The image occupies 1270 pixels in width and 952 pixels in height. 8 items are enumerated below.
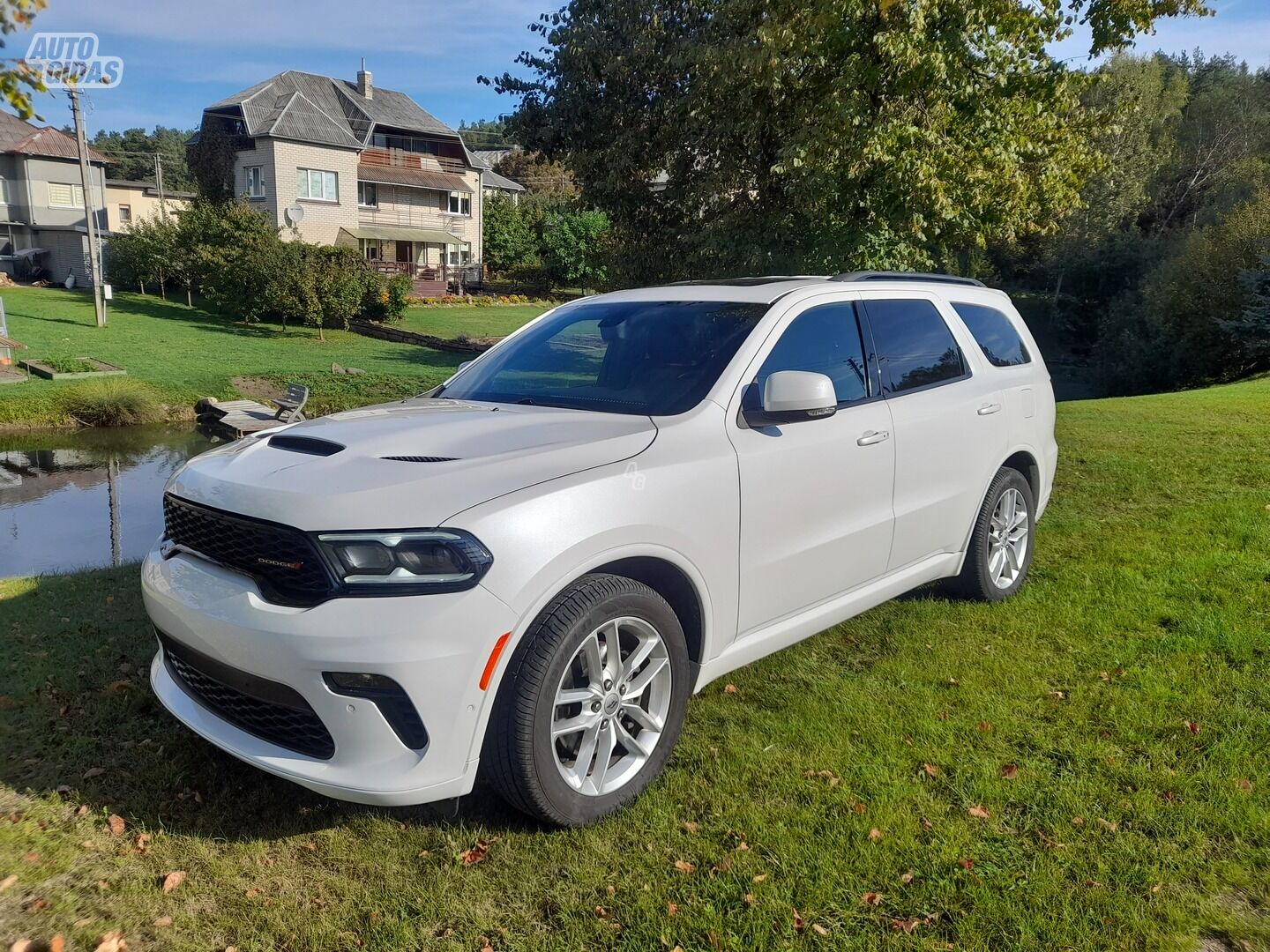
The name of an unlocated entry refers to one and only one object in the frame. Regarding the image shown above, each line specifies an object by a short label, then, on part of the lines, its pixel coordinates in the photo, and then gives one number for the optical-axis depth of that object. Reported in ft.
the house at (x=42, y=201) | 152.66
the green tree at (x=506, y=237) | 176.14
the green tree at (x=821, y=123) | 37.73
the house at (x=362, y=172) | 136.67
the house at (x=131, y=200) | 169.58
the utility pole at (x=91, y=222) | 89.97
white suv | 8.99
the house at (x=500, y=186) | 193.26
